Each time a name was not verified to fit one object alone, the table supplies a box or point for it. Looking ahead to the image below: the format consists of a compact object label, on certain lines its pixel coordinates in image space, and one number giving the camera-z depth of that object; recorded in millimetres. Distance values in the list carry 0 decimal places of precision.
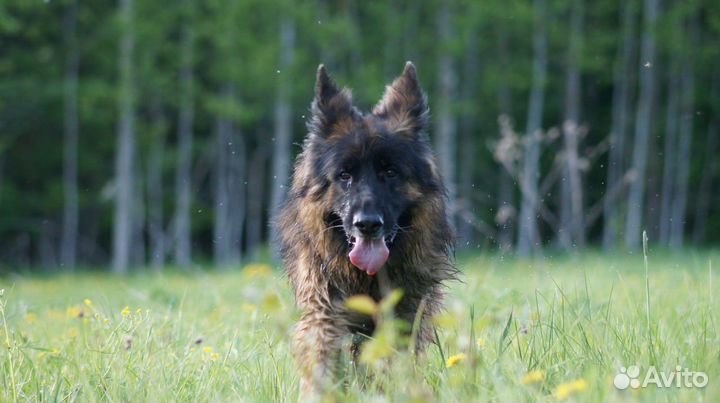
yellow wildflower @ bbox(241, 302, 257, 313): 13406
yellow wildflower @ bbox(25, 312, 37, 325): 11587
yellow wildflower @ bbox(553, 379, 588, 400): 5238
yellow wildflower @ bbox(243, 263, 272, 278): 13566
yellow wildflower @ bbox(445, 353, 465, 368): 6965
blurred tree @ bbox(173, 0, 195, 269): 54125
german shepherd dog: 9094
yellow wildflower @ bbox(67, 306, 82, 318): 12211
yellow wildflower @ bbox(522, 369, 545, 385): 5781
